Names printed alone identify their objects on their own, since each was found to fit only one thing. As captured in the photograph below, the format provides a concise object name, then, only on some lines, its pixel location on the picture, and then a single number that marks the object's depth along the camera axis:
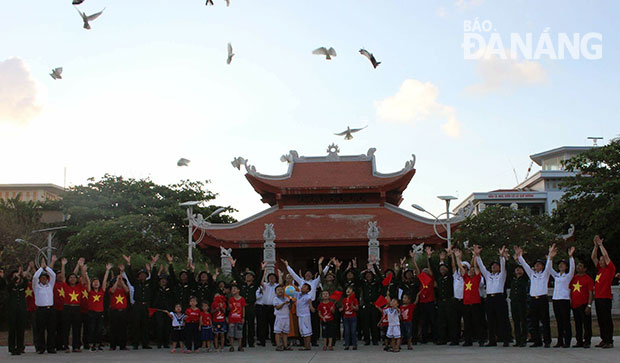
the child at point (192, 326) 12.30
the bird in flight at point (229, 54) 13.16
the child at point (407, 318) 11.98
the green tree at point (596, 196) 22.59
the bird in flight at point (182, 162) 19.89
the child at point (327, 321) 12.45
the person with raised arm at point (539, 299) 11.52
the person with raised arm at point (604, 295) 10.95
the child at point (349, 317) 12.27
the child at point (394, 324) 11.64
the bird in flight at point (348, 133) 18.69
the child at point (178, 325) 12.59
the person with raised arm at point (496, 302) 11.91
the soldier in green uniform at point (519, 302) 11.84
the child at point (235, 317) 12.60
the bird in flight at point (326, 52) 14.48
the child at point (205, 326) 12.35
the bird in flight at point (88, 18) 11.71
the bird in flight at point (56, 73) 13.71
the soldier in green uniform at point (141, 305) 13.12
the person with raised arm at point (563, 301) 11.42
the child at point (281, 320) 12.49
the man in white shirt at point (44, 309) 12.10
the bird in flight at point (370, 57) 13.64
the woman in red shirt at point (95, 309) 12.85
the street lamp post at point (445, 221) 25.05
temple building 27.88
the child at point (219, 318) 12.48
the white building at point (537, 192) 57.94
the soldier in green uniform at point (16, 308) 11.86
